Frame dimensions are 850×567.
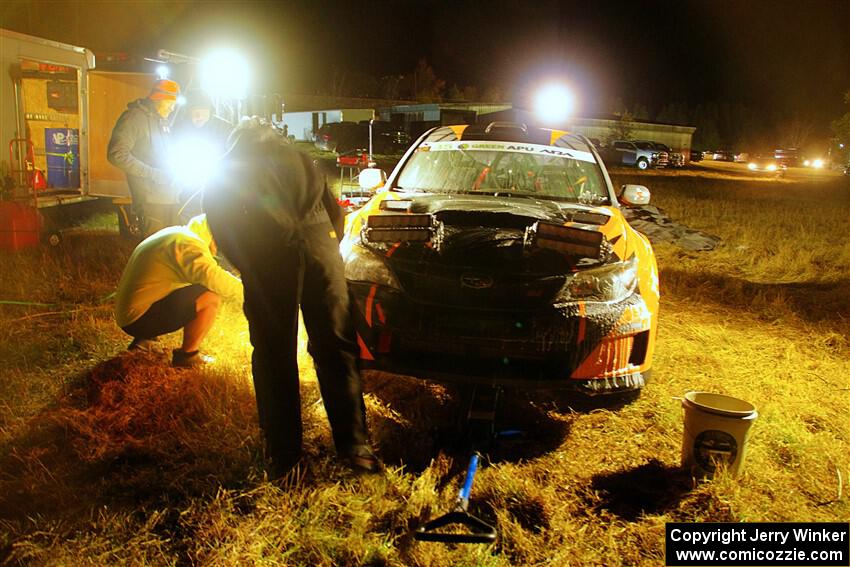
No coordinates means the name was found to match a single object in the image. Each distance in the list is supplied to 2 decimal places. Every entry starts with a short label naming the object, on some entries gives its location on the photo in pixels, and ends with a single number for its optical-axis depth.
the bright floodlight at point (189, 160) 4.91
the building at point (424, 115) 31.56
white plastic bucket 2.89
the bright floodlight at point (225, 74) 8.51
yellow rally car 3.08
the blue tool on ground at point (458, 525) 2.32
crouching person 3.61
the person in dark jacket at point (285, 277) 2.57
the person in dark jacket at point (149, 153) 6.51
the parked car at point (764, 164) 36.72
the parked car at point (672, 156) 33.88
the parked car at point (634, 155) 32.53
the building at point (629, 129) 36.35
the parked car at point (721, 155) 52.12
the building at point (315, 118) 34.50
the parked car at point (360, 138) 26.50
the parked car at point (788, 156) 41.39
